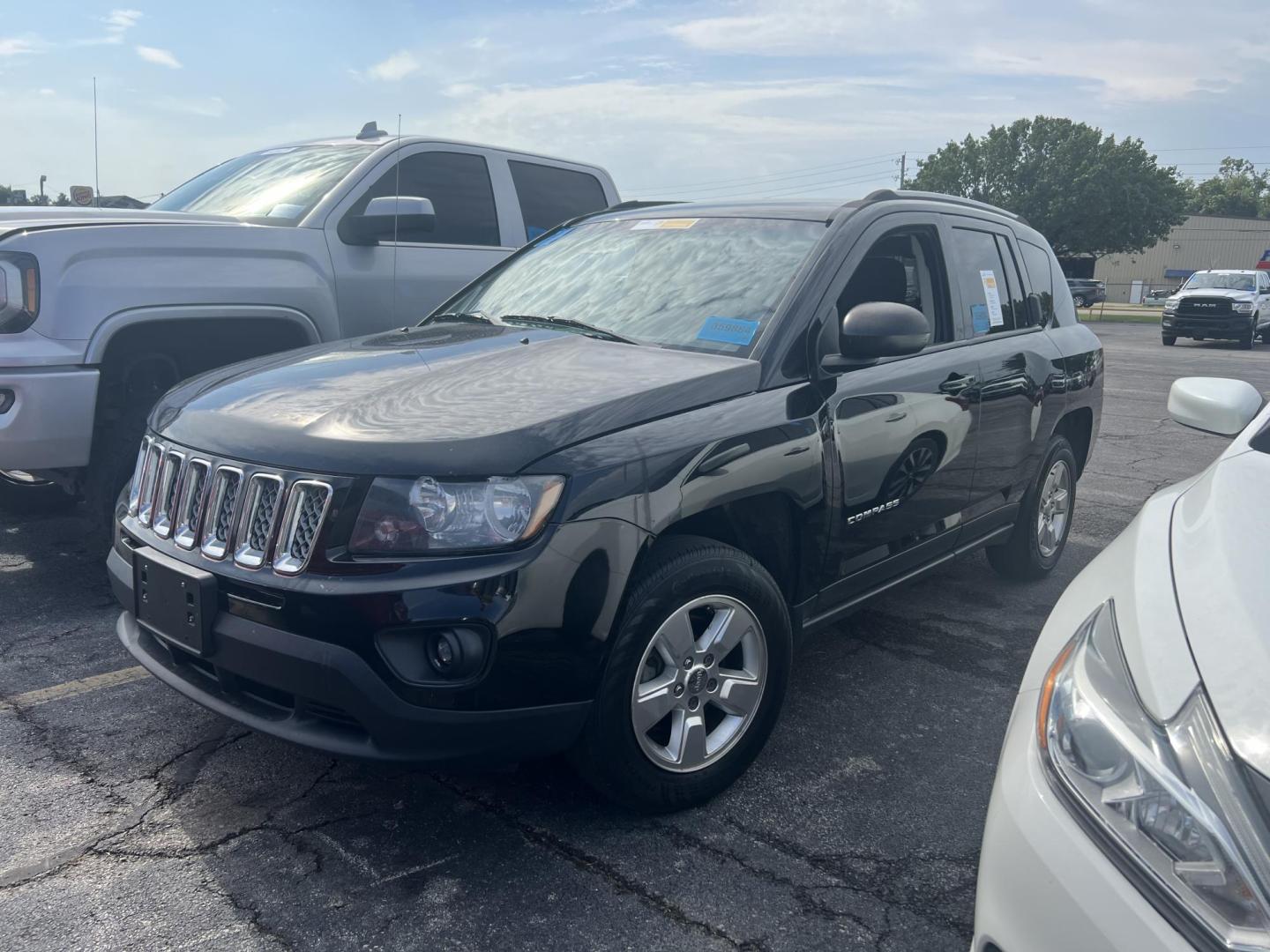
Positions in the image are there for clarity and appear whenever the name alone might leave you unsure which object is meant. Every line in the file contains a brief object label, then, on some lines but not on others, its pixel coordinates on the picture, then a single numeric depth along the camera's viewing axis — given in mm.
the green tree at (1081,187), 53406
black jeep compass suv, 2465
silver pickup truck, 4262
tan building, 71875
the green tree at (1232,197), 97812
